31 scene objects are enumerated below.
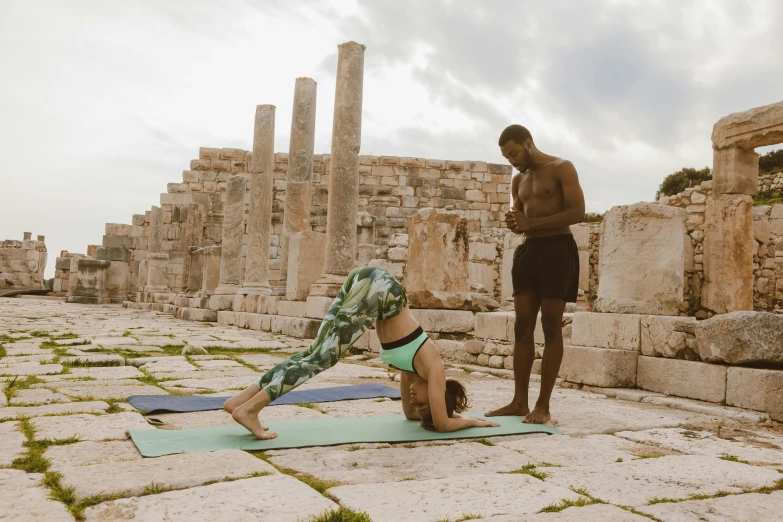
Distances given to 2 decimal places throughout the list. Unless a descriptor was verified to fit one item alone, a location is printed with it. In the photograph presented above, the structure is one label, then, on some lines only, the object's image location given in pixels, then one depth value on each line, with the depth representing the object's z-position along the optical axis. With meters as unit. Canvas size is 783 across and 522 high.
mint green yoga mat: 3.47
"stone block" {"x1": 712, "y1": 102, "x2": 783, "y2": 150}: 10.95
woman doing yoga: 3.62
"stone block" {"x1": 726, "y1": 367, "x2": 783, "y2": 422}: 4.84
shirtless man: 4.39
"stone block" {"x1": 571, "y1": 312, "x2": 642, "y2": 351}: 6.26
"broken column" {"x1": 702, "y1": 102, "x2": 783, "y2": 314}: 11.65
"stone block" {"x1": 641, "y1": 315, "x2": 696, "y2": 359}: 5.85
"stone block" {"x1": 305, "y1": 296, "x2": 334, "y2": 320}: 11.35
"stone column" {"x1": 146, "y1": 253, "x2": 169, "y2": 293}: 21.48
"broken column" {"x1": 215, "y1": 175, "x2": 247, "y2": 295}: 16.84
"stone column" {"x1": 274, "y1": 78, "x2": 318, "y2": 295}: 15.96
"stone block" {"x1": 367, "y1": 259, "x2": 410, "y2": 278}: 11.89
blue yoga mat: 4.64
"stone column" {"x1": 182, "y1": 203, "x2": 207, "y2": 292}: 20.02
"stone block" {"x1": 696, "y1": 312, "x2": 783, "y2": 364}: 5.13
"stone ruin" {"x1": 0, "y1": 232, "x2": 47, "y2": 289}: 27.77
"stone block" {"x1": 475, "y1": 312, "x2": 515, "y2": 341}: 7.87
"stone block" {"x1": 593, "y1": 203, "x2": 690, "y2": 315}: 6.52
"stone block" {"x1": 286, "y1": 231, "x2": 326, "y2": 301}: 13.00
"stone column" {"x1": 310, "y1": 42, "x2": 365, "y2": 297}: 12.26
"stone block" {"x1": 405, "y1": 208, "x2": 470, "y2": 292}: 9.06
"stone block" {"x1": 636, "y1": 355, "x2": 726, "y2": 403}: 5.43
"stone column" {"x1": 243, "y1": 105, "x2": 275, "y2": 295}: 16.52
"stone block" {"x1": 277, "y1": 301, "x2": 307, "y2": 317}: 12.27
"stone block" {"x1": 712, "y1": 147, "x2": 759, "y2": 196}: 11.66
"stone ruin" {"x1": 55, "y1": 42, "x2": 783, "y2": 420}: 6.02
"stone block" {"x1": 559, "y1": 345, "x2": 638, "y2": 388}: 6.13
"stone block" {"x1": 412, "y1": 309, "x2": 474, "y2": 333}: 8.85
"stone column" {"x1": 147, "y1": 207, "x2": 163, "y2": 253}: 22.05
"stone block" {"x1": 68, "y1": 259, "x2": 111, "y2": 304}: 22.98
